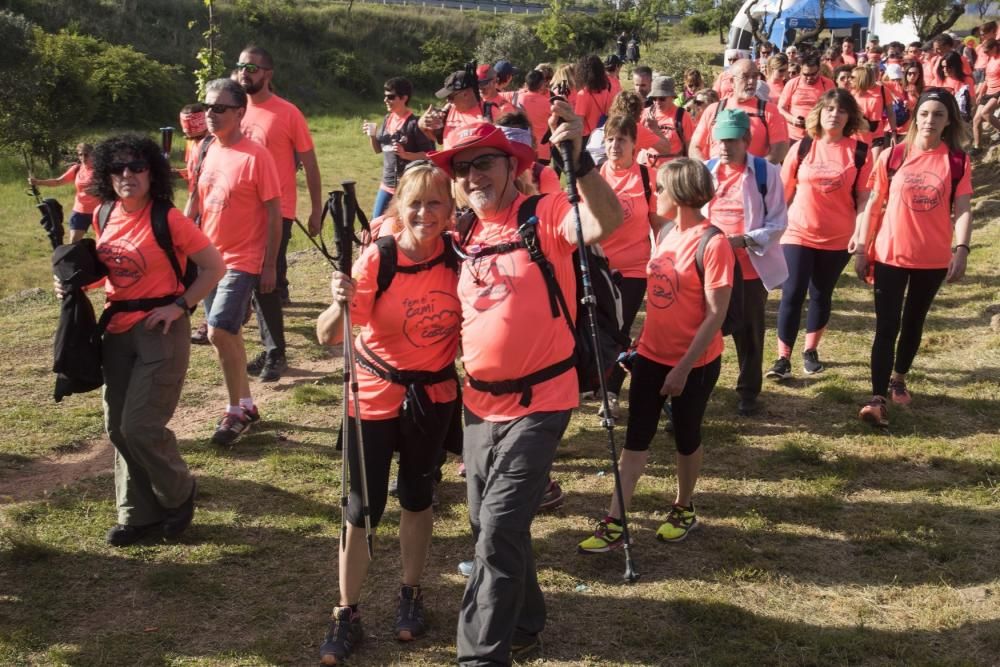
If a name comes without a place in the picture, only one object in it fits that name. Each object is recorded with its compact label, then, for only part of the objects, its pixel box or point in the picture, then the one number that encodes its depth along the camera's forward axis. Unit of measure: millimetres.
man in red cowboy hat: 3586
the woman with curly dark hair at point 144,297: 4850
